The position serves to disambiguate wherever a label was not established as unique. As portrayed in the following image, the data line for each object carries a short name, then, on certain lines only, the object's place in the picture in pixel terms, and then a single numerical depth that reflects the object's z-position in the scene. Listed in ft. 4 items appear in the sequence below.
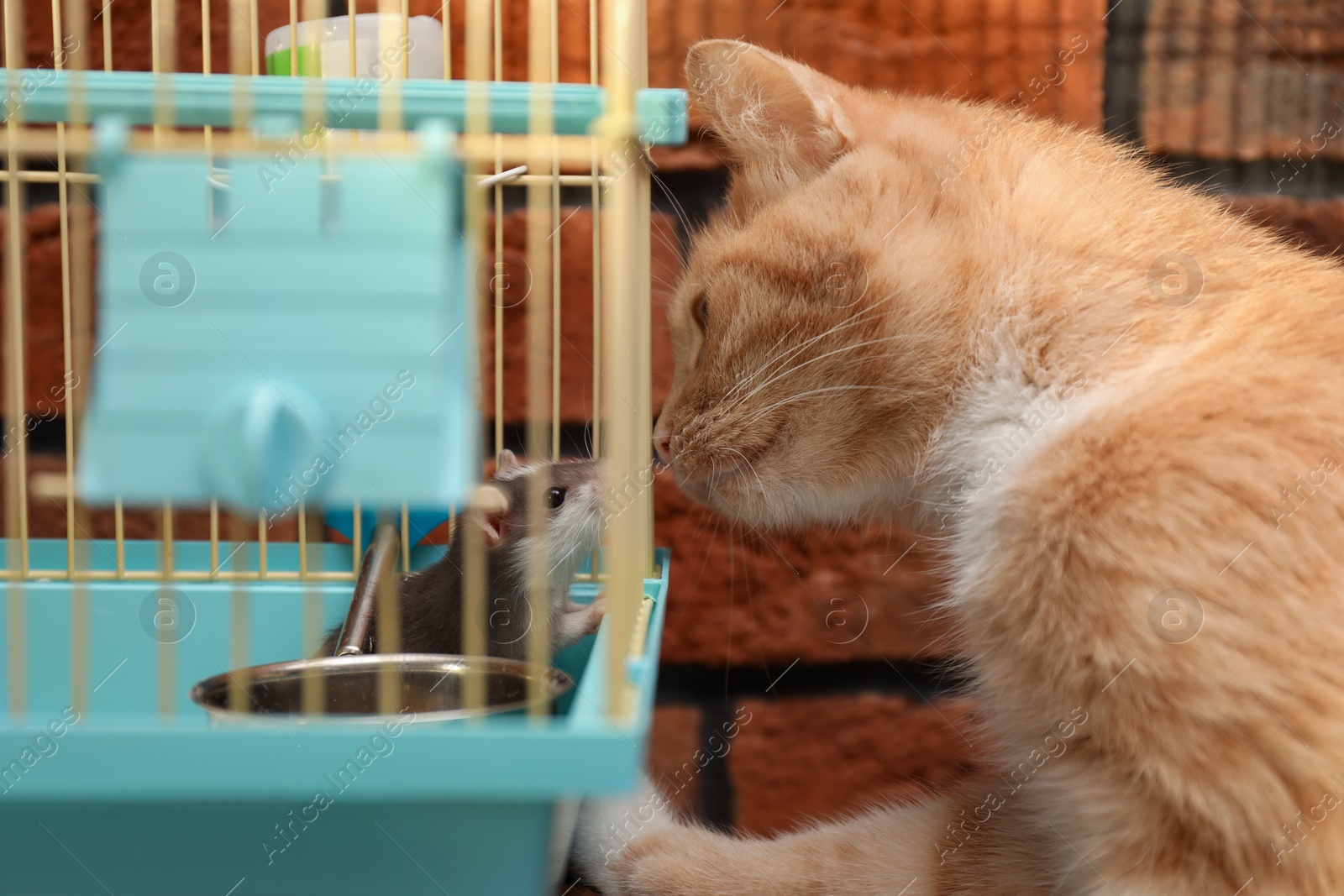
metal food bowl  2.75
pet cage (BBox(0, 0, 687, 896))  2.50
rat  3.27
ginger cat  2.76
